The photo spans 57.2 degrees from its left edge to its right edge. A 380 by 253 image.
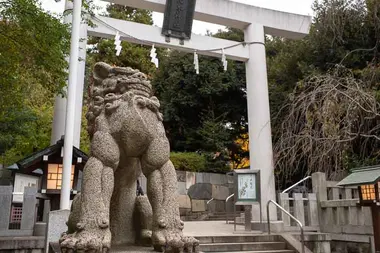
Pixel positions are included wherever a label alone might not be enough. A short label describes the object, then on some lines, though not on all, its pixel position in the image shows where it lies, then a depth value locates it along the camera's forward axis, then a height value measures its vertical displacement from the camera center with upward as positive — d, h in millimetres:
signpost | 7938 +269
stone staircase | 6141 -762
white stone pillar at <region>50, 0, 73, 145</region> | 7621 +1775
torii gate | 8758 +4182
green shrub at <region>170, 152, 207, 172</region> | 13930 +1558
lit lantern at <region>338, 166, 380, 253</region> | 5406 +182
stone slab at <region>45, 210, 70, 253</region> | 4629 -332
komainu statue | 2818 +239
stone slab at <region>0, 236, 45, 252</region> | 4945 -610
